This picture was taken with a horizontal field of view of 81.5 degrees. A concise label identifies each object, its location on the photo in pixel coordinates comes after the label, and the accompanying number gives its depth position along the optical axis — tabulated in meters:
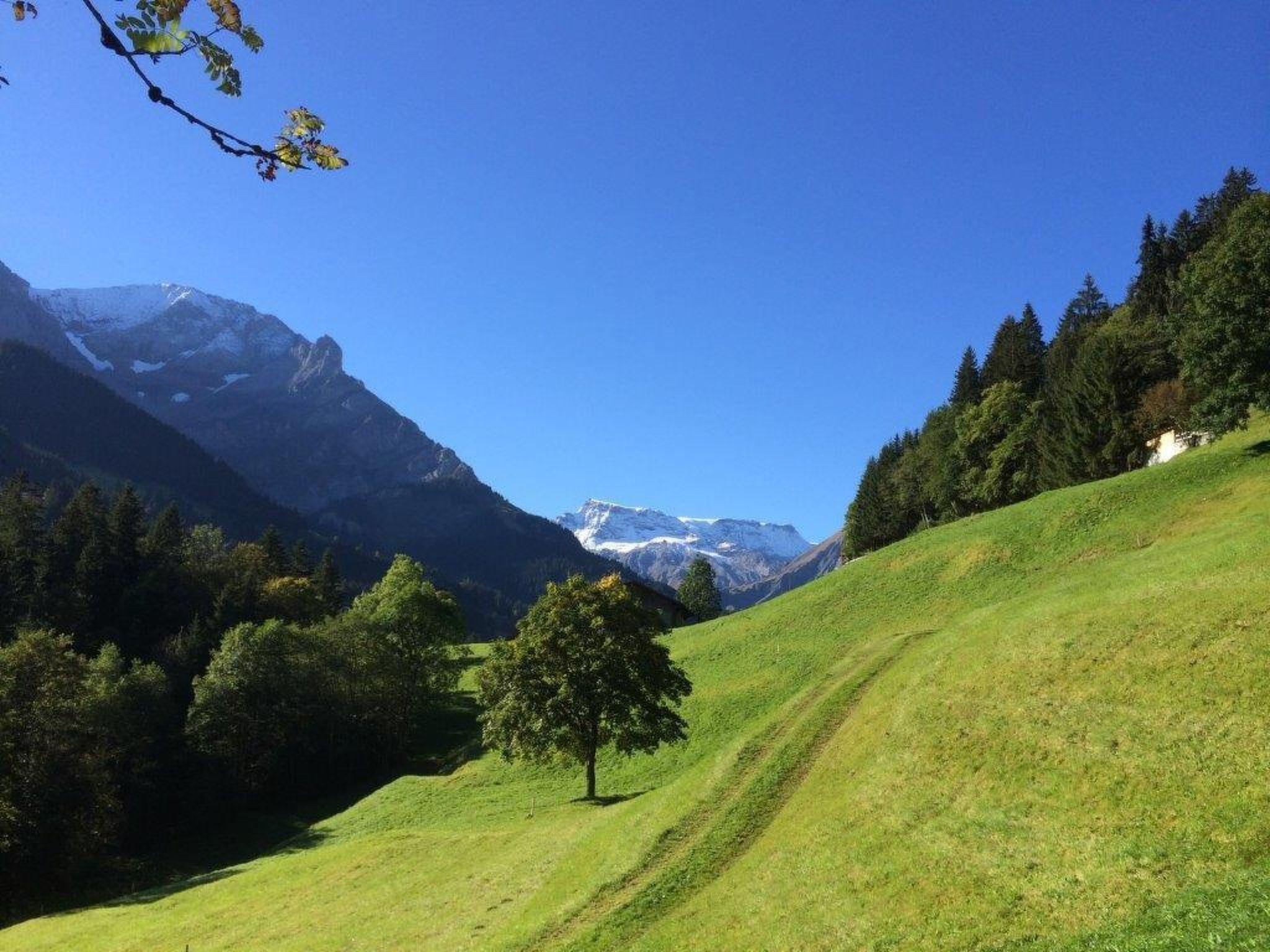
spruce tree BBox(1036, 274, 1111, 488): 78.69
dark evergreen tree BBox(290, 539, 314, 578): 123.48
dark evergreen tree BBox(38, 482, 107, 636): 88.50
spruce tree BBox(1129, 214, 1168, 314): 107.12
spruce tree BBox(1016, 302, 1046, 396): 104.38
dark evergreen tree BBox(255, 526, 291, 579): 113.47
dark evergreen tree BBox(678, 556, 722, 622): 136.38
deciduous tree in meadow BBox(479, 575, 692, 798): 41.66
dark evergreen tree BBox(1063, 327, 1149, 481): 76.06
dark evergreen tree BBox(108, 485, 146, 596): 94.69
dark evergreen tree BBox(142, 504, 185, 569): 99.25
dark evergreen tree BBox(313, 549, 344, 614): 116.81
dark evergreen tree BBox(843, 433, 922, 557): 118.31
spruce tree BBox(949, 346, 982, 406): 110.76
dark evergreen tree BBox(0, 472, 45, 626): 85.69
